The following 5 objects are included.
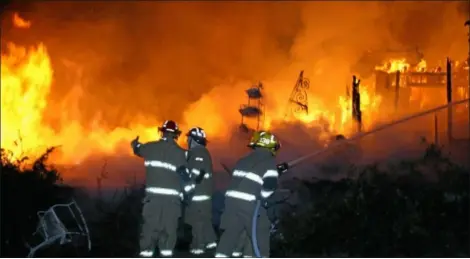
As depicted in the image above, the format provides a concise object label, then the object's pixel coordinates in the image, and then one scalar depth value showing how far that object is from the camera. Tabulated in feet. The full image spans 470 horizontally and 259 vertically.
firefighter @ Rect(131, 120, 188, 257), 32.78
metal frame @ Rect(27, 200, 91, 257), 34.81
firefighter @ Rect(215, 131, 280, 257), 30.53
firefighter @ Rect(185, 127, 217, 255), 35.29
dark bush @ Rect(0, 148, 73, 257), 38.14
